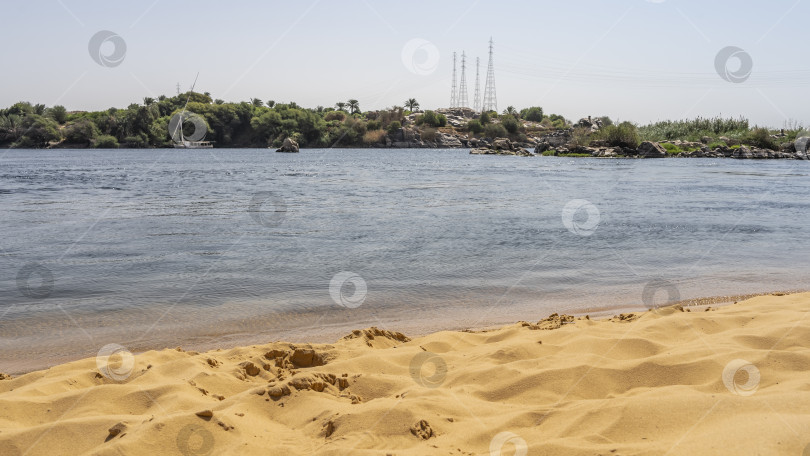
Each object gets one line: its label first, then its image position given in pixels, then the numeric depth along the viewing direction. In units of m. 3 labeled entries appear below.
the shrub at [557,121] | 151.02
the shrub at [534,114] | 168.38
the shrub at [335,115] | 146.50
